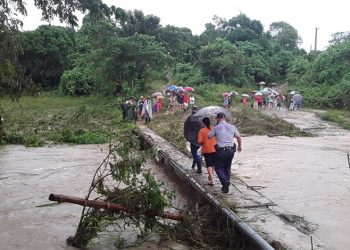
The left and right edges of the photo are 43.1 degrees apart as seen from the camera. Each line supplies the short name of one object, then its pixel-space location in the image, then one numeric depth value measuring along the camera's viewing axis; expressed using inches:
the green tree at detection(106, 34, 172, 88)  1181.1
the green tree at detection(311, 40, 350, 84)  1423.5
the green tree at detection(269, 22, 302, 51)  2202.3
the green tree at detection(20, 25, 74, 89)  1593.3
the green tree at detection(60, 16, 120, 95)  1207.6
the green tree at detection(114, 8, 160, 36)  1500.2
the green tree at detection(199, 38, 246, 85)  1530.8
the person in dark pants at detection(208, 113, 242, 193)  331.1
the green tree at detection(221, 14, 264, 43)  1921.8
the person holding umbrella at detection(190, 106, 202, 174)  410.3
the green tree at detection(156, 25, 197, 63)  1498.5
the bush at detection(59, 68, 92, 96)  1499.8
